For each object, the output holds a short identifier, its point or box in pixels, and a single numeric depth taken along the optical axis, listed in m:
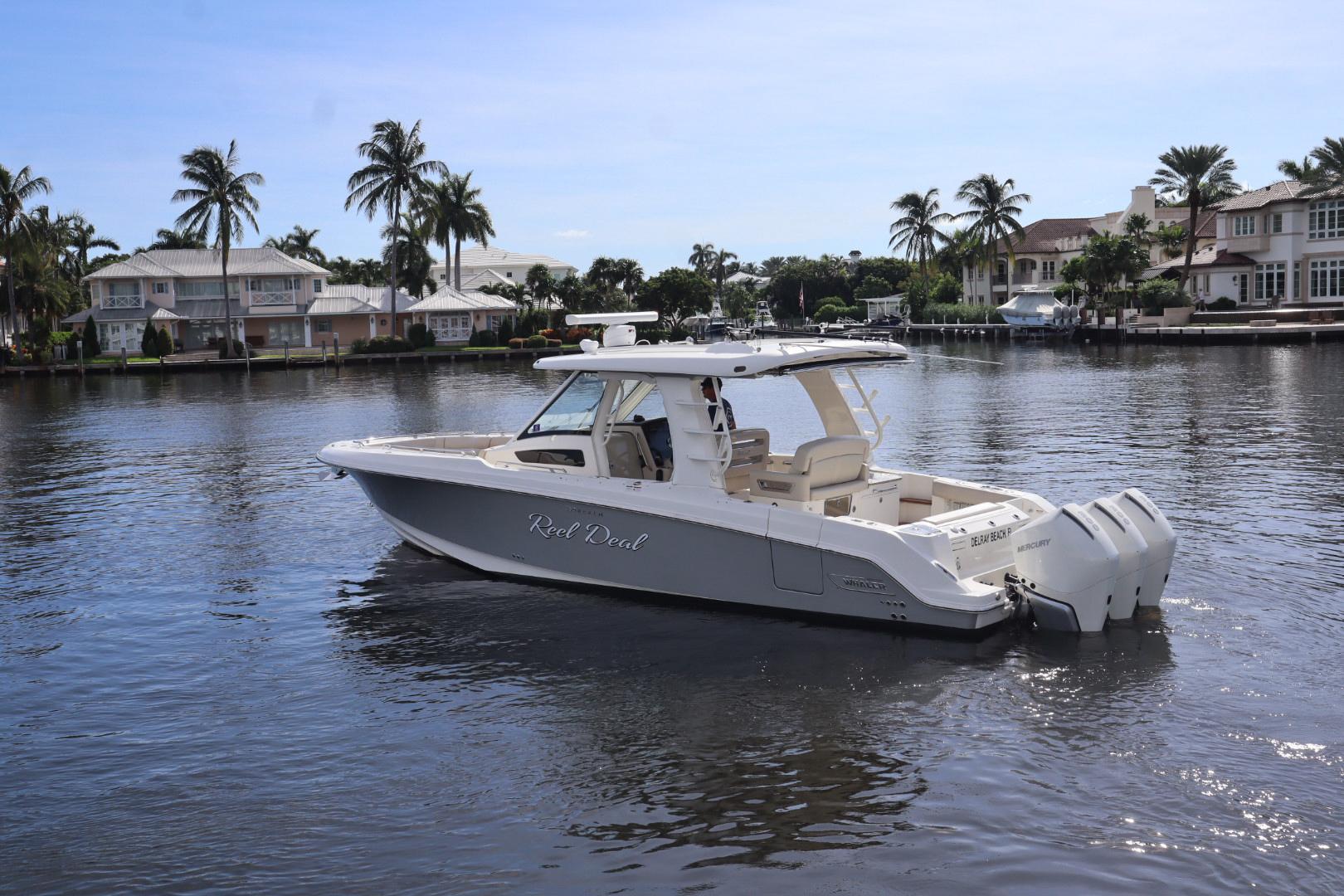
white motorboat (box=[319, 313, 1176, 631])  9.95
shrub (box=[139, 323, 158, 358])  72.56
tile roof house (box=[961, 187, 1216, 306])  103.50
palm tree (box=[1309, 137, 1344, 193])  72.25
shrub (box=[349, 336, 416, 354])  75.75
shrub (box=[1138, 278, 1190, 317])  75.56
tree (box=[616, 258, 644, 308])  95.83
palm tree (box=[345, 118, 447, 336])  80.31
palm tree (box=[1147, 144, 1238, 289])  78.31
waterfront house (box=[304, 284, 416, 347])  83.69
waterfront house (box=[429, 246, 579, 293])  126.76
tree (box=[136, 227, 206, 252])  110.66
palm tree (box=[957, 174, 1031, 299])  100.00
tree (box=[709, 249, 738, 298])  161.75
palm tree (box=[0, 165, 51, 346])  67.00
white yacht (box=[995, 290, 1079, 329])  81.31
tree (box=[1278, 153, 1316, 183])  92.00
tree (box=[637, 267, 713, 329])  96.50
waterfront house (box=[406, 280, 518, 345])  85.56
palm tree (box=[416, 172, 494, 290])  88.75
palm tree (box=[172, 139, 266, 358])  73.88
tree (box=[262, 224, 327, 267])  120.12
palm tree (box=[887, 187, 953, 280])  112.81
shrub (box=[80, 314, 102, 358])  72.88
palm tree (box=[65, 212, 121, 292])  101.29
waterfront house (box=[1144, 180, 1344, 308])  74.69
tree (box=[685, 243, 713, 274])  162.50
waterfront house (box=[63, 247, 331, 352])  79.50
